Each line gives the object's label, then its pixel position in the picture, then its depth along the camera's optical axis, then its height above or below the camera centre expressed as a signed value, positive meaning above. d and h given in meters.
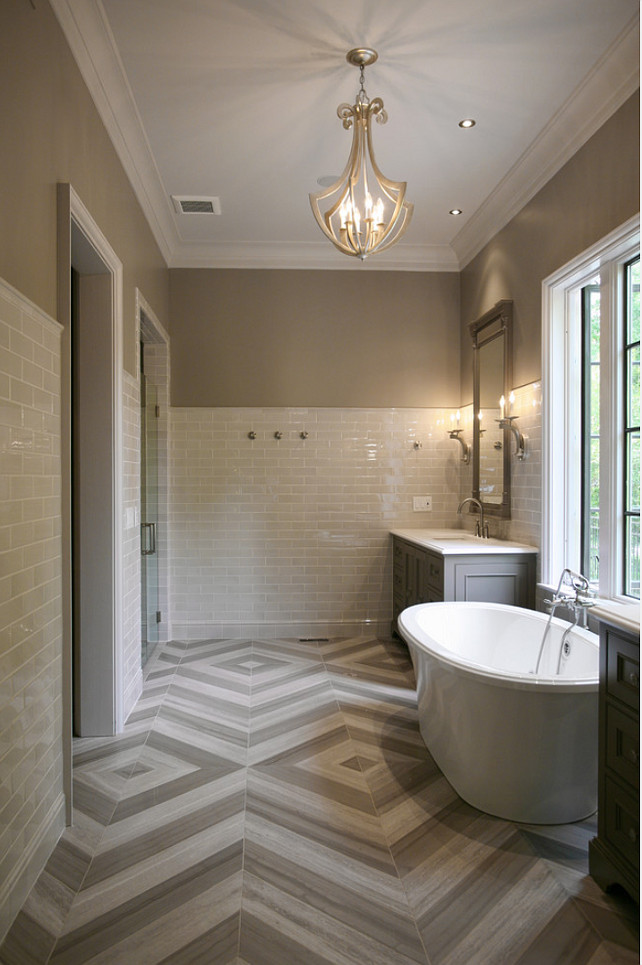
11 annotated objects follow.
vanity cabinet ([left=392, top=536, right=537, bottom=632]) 3.69 -0.64
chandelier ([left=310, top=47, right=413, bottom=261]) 2.73 +1.26
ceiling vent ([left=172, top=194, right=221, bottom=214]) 4.21 +1.94
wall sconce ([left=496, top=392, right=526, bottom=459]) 3.89 +0.34
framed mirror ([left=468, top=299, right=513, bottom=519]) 4.11 +0.54
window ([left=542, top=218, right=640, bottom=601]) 2.91 +0.30
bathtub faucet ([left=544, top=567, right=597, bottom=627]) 2.55 -0.58
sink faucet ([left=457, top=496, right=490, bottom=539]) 4.45 -0.40
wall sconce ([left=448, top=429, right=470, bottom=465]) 5.09 +0.25
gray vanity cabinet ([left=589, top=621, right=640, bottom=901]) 1.76 -0.91
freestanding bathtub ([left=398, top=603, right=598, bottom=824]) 2.20 -1.01
